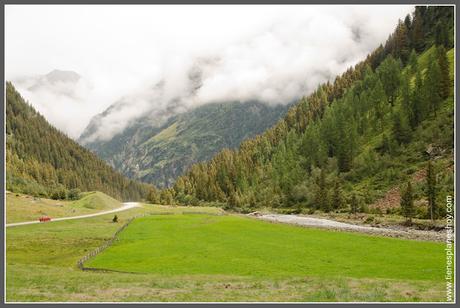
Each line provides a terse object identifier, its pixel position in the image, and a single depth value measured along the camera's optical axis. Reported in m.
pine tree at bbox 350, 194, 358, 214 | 106.29
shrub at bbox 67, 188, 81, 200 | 187.27
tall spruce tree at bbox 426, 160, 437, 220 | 78.44
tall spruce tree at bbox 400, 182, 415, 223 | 82.06
